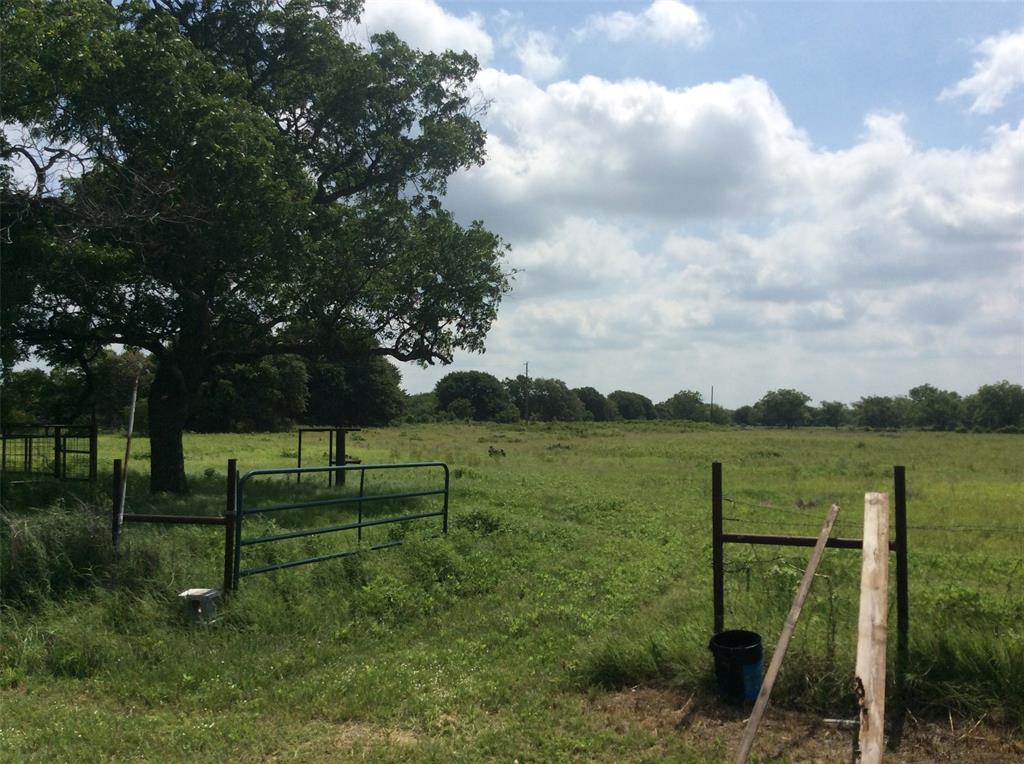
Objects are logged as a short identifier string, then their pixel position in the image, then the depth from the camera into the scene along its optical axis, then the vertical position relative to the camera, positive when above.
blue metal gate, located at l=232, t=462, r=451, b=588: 7.55 -1.23
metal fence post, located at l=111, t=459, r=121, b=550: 7.84 -1.01
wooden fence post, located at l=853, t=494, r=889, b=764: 4.03 -1.17
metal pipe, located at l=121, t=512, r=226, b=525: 7.45 -1.01
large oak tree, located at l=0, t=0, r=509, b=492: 12.17 +3.72
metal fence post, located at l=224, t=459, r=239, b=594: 7.46 -1.08
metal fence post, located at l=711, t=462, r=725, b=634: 6.03 -1.05
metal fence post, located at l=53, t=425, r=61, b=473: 17.73 -1.00
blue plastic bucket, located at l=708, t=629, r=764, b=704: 5.39 -1.68
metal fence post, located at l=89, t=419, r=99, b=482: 17.07 -0.95
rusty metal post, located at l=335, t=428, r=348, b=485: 17.20 -0.78
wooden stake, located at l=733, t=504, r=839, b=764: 3.90 -1.22
